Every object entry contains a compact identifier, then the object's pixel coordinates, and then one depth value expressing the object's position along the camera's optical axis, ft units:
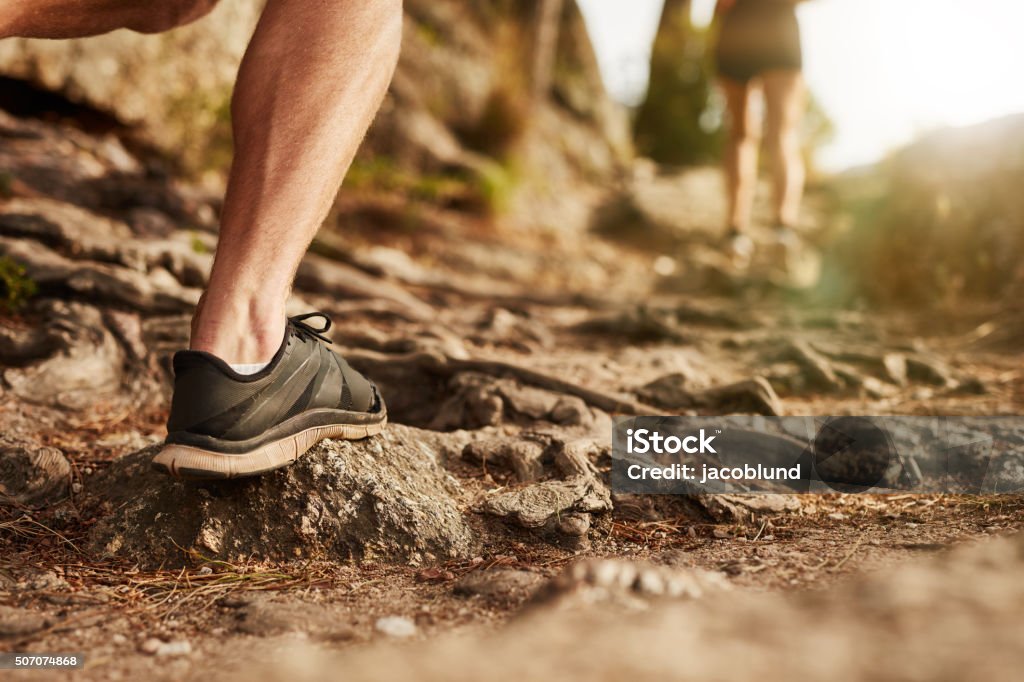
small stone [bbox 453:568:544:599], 4.45
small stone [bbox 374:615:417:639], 4.03
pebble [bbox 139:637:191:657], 3.84
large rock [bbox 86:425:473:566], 5.25
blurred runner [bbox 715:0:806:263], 18.75
